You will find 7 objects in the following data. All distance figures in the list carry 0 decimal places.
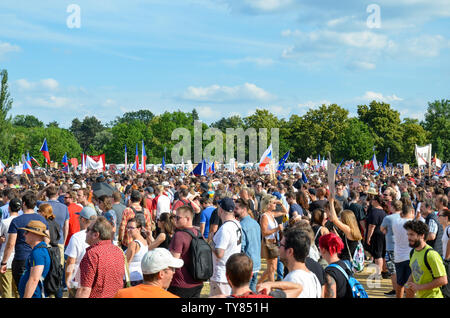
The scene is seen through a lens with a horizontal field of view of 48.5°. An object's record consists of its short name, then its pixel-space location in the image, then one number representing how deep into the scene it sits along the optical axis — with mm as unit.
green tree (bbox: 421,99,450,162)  79938
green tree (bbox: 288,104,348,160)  85550
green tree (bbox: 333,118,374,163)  71438
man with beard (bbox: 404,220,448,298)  5523
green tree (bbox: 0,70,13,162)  60750
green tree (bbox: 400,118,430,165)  75312
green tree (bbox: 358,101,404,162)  77250
